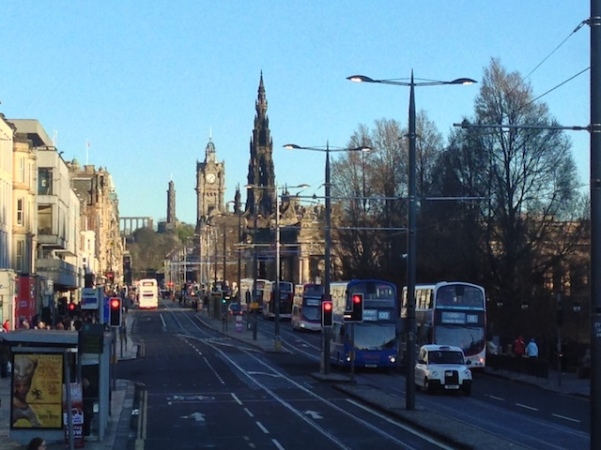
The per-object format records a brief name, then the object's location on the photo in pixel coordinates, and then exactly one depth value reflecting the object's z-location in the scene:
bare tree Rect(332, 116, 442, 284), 79.06
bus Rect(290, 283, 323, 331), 87.44
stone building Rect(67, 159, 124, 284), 145.50
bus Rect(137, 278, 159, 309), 143.62
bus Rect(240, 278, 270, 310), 115.91
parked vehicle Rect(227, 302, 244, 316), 116.59
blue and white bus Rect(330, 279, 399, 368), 52.69
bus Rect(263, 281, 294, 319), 108.66
